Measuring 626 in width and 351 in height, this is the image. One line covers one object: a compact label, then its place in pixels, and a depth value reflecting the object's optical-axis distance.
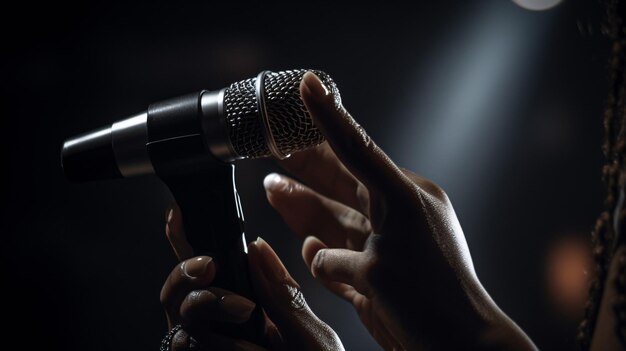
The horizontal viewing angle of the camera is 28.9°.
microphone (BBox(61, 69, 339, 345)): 0.65
